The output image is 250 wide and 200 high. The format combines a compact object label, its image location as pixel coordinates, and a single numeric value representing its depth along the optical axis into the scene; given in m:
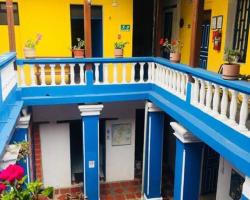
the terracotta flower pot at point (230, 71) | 3.30
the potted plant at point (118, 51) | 5.98
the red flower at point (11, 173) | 1.68
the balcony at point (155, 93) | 3.11
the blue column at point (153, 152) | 5.96
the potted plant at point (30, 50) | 5.65
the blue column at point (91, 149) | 5.66
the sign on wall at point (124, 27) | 7.42
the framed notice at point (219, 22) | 5.82
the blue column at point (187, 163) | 4.36
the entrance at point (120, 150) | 7.12
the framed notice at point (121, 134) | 7.12
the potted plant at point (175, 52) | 5.01
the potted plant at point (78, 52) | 5.67
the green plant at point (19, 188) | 1.69
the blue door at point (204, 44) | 6.52
